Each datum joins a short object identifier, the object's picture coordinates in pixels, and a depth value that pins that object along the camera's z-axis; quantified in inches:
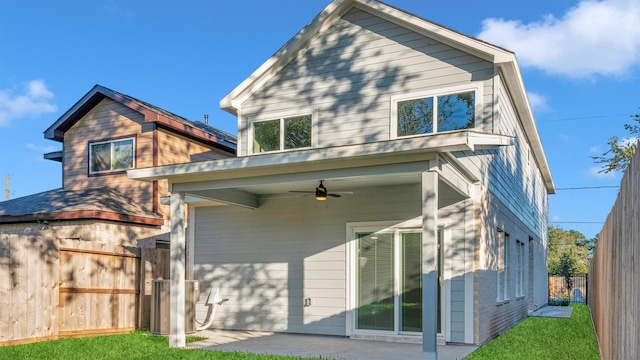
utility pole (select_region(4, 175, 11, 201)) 1308.6
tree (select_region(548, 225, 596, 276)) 1824.4
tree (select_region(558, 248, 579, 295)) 1058.7
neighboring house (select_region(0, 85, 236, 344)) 340.2
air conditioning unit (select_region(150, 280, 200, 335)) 377.1
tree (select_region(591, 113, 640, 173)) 916.6
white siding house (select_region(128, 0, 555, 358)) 337.1
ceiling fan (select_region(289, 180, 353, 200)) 349.7
